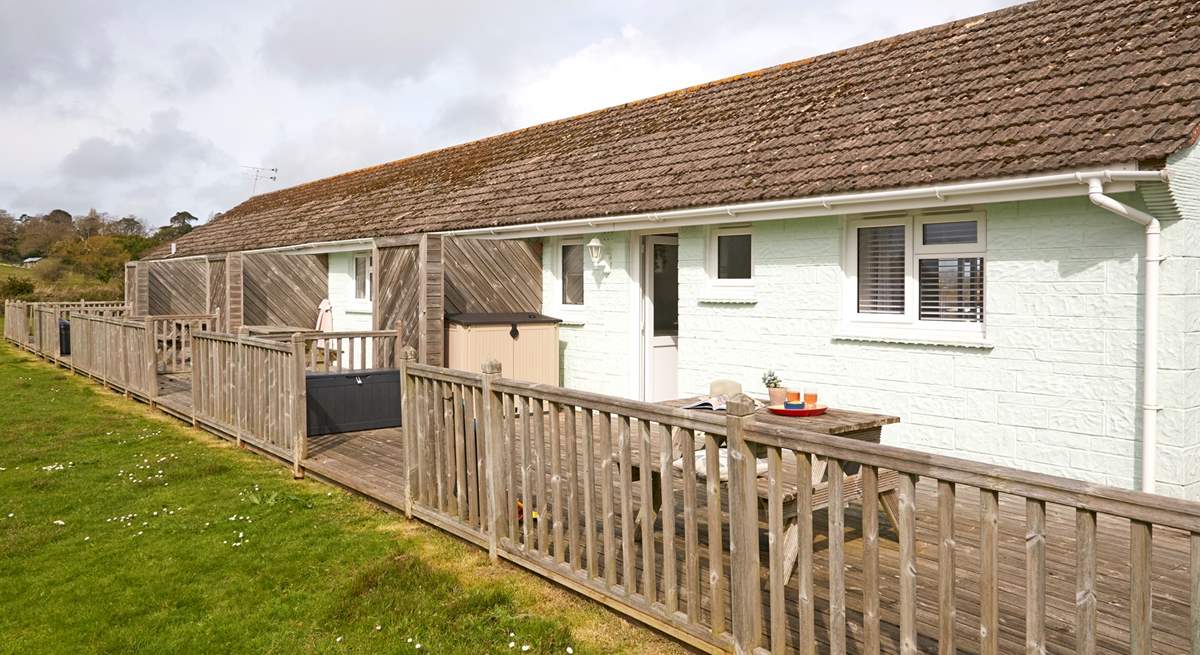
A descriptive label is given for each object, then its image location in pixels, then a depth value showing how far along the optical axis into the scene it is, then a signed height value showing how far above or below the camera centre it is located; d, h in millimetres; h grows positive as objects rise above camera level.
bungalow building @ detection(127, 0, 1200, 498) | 6141 +724
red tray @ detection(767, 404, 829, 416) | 5758 -680
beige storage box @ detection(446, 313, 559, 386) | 10070 -362
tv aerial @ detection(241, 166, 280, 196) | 27891 +4820
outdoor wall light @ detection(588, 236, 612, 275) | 10555 +772
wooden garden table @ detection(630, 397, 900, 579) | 4617 -985
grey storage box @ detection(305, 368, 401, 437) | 9312 -1002
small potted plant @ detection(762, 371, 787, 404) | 5926 -577
